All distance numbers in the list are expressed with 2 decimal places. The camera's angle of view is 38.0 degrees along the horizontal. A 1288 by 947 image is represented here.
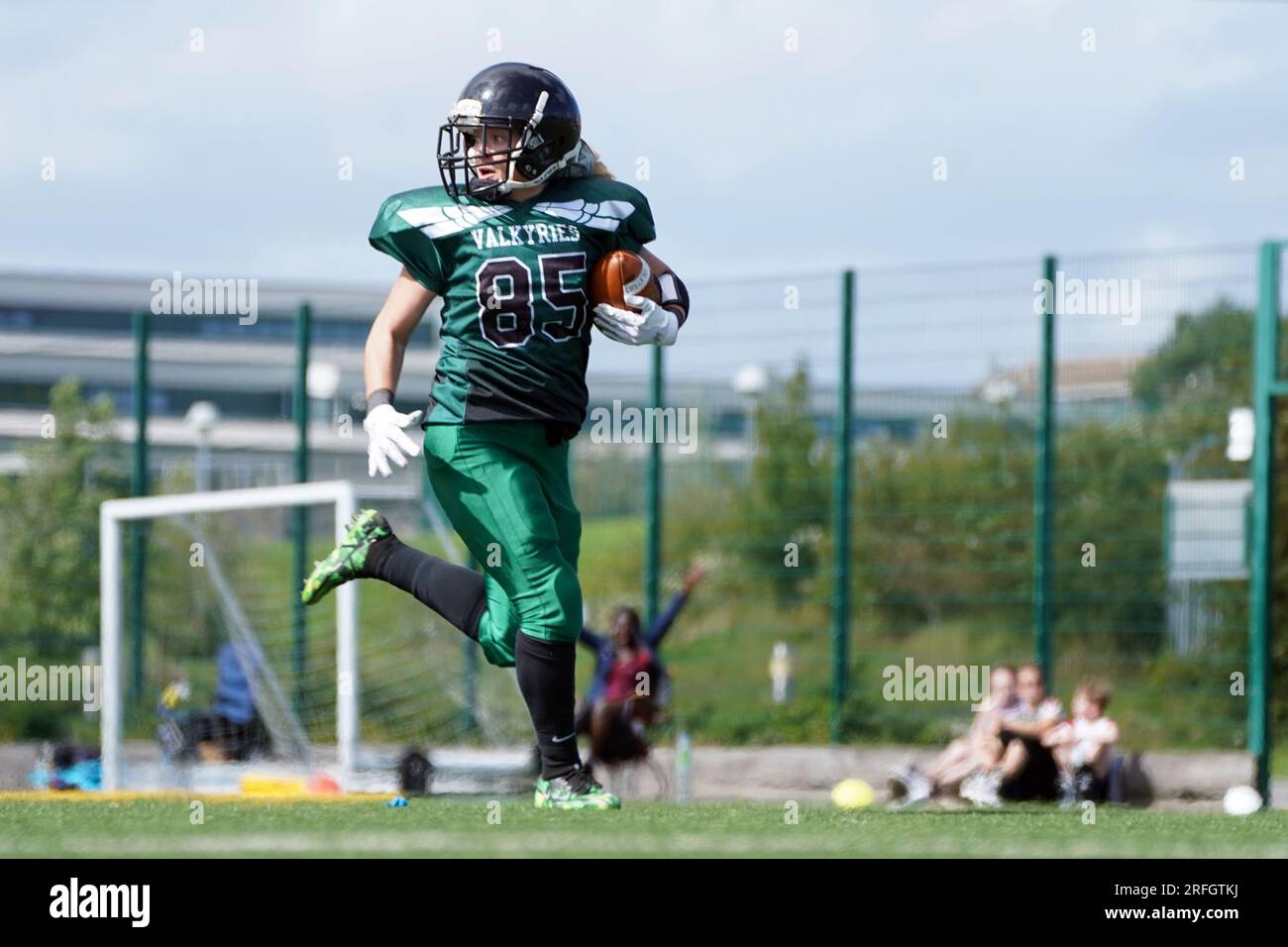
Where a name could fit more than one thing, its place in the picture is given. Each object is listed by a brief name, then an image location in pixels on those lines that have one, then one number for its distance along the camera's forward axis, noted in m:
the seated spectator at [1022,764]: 11.46
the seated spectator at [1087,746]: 11.62
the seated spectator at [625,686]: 12.69
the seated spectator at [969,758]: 11.73
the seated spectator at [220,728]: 13.58
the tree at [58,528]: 14.22
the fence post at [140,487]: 14.24
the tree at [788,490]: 13.77
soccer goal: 12.98
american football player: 5.97
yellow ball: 11.09
